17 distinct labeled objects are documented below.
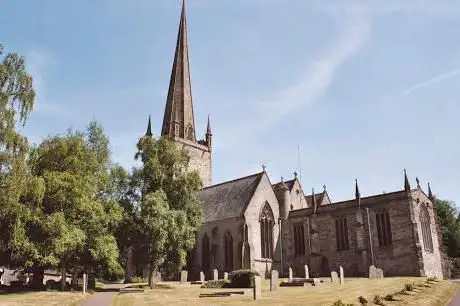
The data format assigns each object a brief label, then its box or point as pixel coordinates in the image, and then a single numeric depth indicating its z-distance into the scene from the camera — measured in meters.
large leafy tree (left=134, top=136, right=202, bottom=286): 35.81
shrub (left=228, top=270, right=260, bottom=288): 32.59
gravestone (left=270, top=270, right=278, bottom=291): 28.12
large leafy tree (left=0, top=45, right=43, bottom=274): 27.02
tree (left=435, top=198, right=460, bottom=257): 64.12
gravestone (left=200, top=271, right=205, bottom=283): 43.91
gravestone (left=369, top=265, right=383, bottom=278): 38.41
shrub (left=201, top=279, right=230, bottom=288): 35.33
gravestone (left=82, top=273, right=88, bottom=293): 30.78
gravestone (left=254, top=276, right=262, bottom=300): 22.70
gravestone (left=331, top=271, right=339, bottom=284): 33.97
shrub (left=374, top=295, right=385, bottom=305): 19.29
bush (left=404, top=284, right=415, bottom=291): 25.07
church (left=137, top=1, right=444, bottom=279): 42.72
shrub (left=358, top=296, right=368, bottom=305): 18.74
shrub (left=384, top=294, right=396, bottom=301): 20.87
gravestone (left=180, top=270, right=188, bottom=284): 41.84
